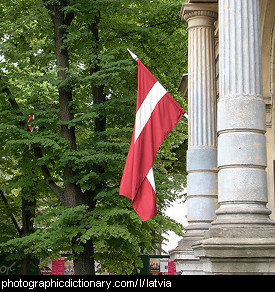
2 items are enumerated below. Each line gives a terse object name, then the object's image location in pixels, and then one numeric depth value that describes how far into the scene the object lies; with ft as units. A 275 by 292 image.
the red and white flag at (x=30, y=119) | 60.64
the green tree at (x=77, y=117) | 57.00
